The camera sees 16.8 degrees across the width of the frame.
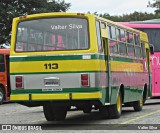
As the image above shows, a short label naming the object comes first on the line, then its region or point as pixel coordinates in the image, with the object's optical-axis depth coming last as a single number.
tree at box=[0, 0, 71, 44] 45.97
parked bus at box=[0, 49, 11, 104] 28.00
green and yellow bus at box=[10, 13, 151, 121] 14.00
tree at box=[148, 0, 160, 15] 95.50
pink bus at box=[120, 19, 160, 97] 26.58
